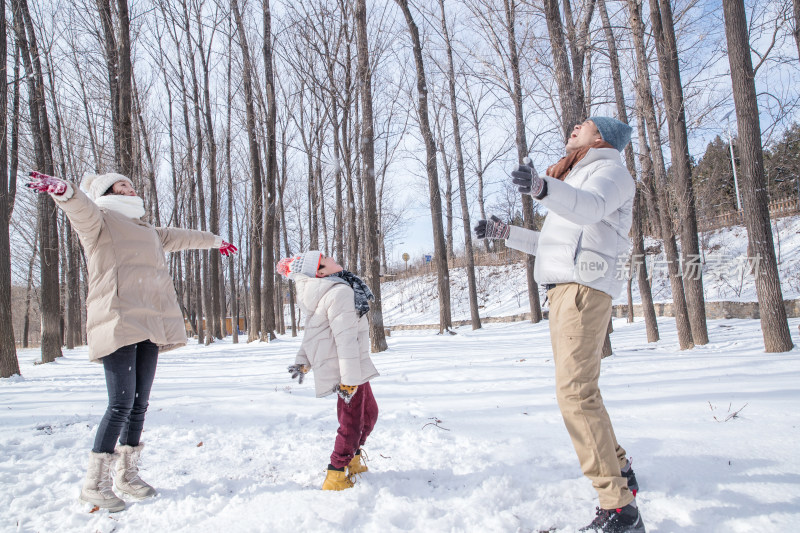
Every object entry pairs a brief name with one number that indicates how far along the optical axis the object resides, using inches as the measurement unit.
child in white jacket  103.5
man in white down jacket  73.2
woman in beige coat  97.5
